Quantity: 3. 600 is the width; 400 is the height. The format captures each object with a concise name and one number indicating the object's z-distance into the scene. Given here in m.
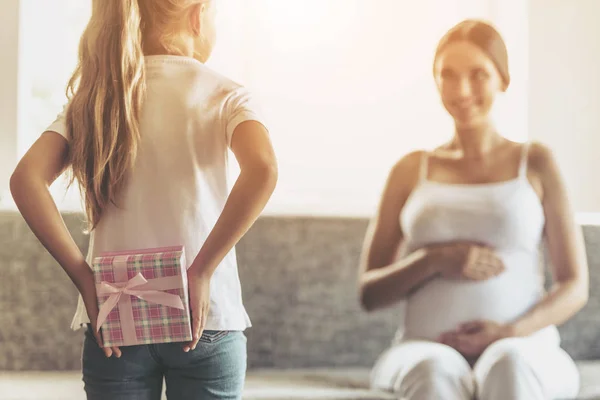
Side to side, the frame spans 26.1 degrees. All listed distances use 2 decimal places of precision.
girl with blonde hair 1.79
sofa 2.54
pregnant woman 2.33
